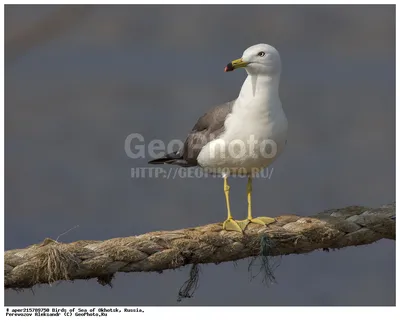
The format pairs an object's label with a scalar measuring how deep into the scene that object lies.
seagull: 9.09
